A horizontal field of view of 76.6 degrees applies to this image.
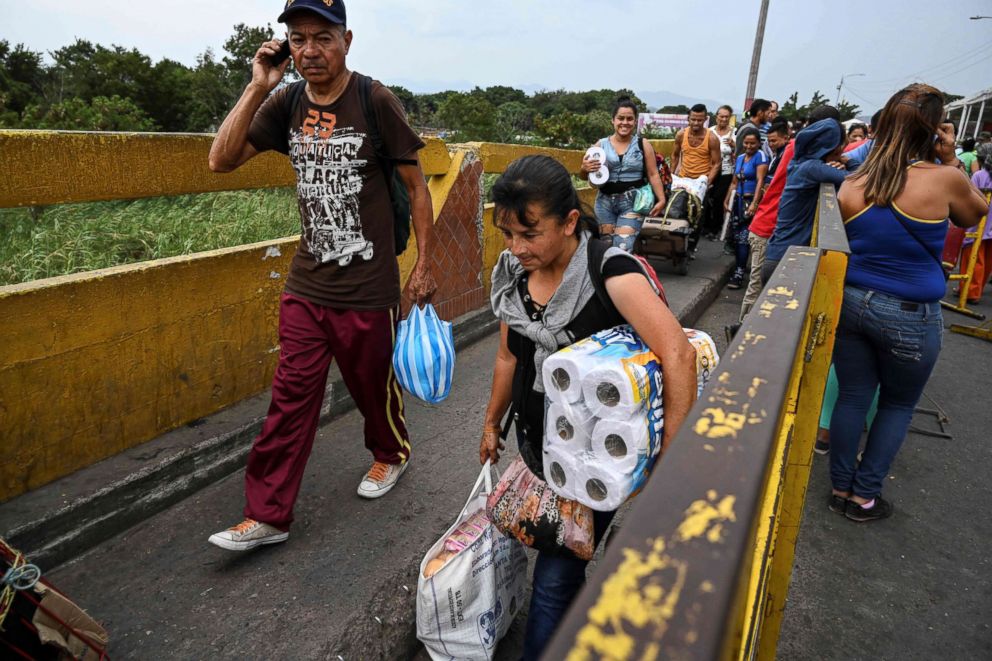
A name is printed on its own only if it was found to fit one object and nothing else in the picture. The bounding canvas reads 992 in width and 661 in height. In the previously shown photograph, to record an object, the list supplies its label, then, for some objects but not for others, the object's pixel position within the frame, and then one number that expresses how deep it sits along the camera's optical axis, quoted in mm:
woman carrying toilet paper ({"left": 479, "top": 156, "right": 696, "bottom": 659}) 1589
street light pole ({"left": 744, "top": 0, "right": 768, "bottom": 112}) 16156
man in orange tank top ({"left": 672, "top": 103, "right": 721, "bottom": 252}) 7758
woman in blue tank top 2809
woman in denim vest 5359
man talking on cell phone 2451
